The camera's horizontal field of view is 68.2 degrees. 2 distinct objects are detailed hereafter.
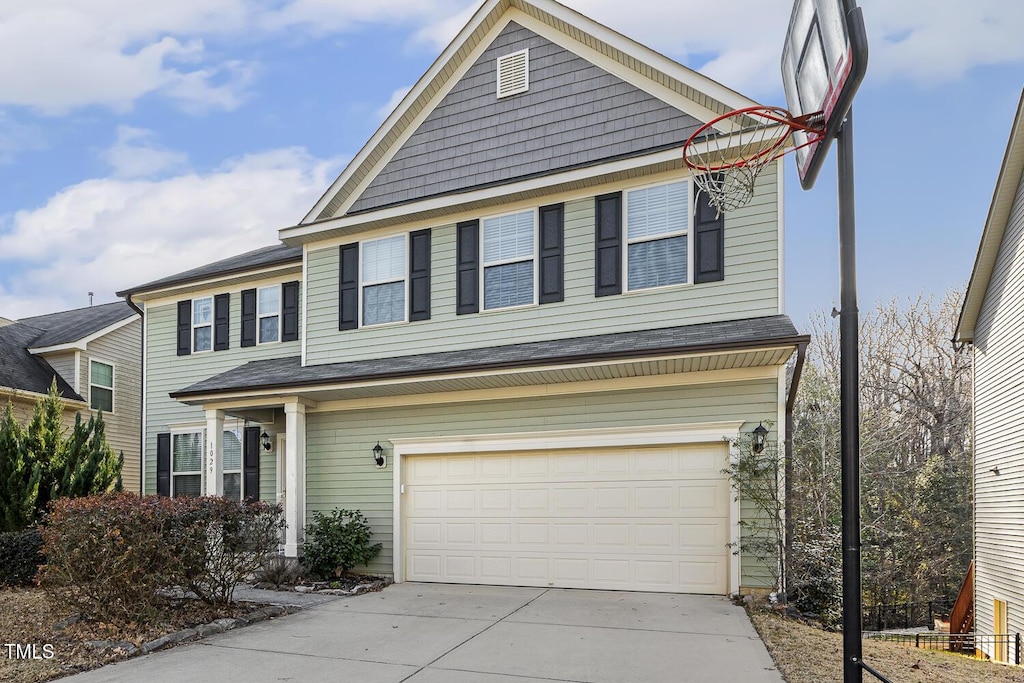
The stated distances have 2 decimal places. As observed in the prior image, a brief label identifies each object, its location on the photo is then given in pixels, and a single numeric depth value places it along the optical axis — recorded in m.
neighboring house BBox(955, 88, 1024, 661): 11.09
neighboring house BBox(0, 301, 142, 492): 17.72
